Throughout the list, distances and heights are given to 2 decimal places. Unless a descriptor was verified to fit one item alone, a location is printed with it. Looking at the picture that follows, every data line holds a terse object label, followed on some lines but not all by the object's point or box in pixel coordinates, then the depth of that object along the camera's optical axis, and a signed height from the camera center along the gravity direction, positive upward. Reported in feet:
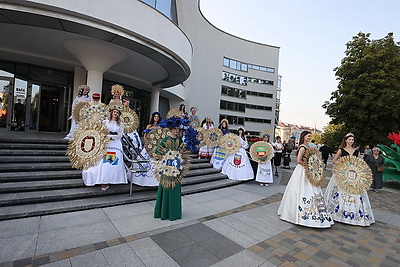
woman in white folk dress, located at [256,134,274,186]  27.02 -4.56
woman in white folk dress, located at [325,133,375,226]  16.10 -4.64
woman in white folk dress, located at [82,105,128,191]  16.70 -2.93
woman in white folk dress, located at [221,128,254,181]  27.84 -3.90
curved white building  22.21 +10.61
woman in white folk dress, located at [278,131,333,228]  14.59 -4.27
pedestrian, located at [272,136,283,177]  35.81 -2.39
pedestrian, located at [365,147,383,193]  29.53 -3.01
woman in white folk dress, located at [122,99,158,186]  19.72 -4.34
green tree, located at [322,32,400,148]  49.29 +12.94
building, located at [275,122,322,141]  293.90 +13.41
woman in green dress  13.93 -2.59
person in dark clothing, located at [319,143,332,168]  38.27 -1.50
